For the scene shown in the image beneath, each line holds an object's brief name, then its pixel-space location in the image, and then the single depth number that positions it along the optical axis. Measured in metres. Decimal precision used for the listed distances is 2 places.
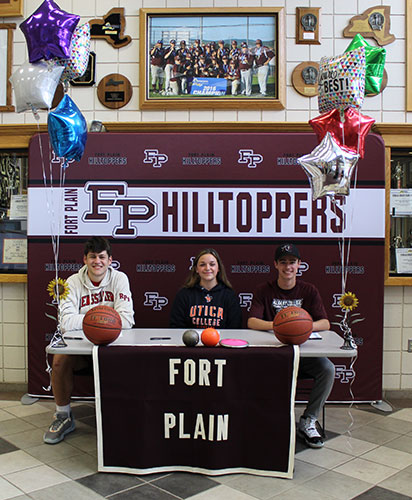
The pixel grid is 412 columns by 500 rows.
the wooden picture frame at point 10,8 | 4.21
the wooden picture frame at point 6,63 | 4.25
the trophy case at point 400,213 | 4.13
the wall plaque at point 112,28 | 4.18
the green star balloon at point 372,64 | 3.19
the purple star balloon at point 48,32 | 2.91
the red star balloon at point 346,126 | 3.15
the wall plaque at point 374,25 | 4.11
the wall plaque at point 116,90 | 4.20
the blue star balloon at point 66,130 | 3.06
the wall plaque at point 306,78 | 4.11
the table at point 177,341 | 2.71
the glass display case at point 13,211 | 4.27
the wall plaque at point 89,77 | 4.20
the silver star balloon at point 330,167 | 2.97
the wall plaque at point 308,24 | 4.11
